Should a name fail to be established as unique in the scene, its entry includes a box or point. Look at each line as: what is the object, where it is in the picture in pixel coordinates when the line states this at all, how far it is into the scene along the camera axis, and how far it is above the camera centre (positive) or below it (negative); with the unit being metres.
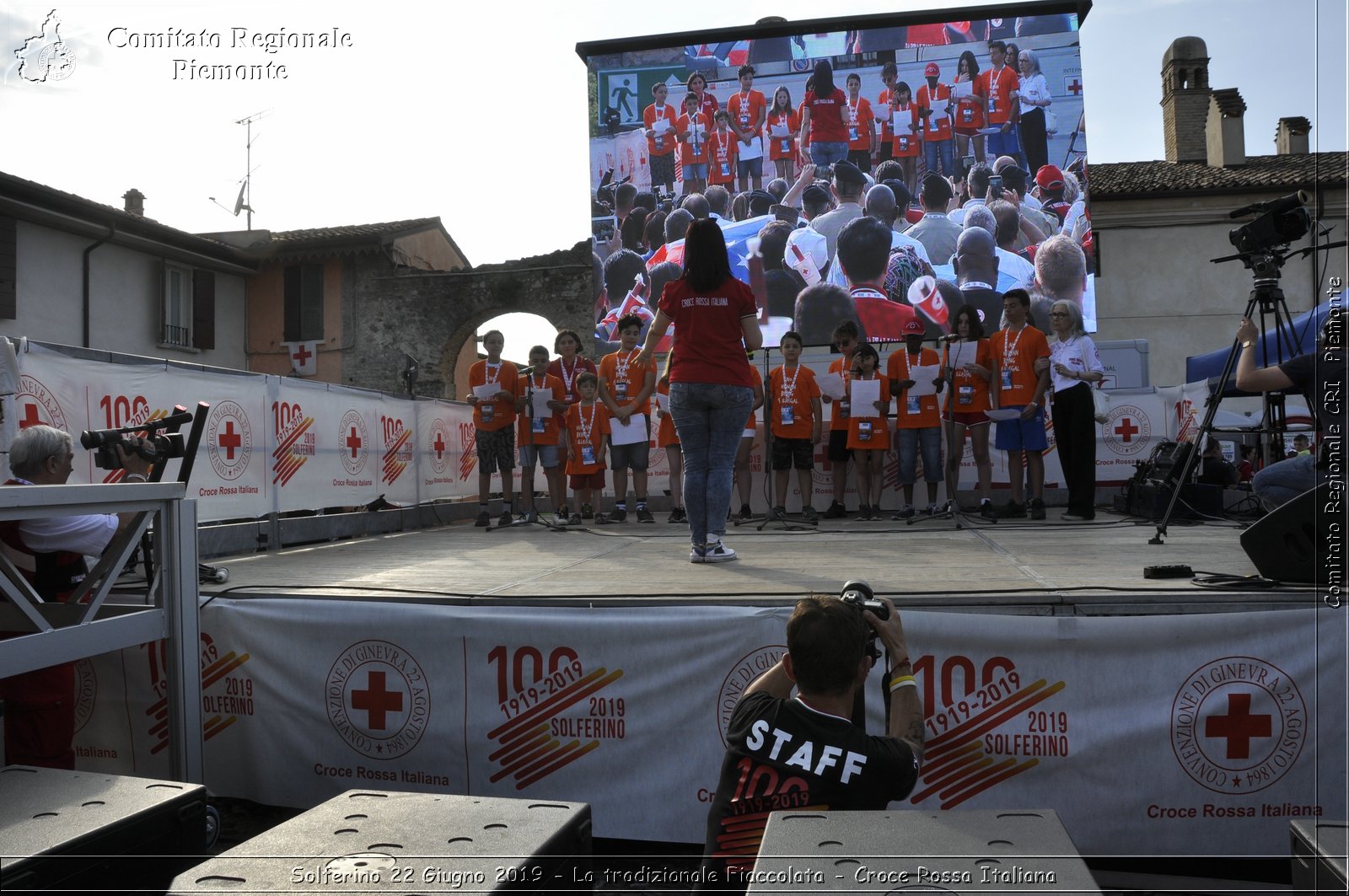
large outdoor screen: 11.42 +4.18
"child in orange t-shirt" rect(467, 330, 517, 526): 7.80 +0.27
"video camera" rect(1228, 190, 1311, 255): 4.11 +1.00
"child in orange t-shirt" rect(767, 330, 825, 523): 7.96 +0.28
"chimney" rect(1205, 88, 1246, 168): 24.65 +8.37
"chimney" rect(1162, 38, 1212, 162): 26.06 +10.00
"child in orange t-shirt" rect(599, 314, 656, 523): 7.68 +0.44
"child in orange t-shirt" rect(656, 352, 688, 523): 8.09 -0.03
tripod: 4.30 +0.68
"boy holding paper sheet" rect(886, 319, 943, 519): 7.38 +0.16
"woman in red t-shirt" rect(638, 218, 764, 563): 4.43 +0.35
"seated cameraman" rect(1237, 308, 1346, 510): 3.08 +0.18
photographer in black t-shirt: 1.97 -0.69
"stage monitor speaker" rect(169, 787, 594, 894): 1.44 -0.72
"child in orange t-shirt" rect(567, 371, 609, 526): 7.89 +0.07
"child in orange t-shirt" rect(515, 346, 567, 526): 7.83 +0.27
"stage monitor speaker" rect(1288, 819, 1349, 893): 1.45 -0.71
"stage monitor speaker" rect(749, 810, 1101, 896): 1.31 -0.66
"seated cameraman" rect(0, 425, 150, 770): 3.24 -0.43
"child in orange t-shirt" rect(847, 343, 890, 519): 7.68 +0.11
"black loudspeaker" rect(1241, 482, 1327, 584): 2.90 -0.34
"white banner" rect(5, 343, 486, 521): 4.94 +0.18
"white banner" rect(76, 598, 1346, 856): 2.90 -0.95
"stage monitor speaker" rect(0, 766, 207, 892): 1.71 -0.77
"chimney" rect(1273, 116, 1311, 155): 25.83 +8.71
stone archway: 18.92 +3.03
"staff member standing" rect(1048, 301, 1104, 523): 6.34 +0.25
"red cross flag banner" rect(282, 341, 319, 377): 19.88 +2.09
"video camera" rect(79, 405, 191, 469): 3.63 +0.04
